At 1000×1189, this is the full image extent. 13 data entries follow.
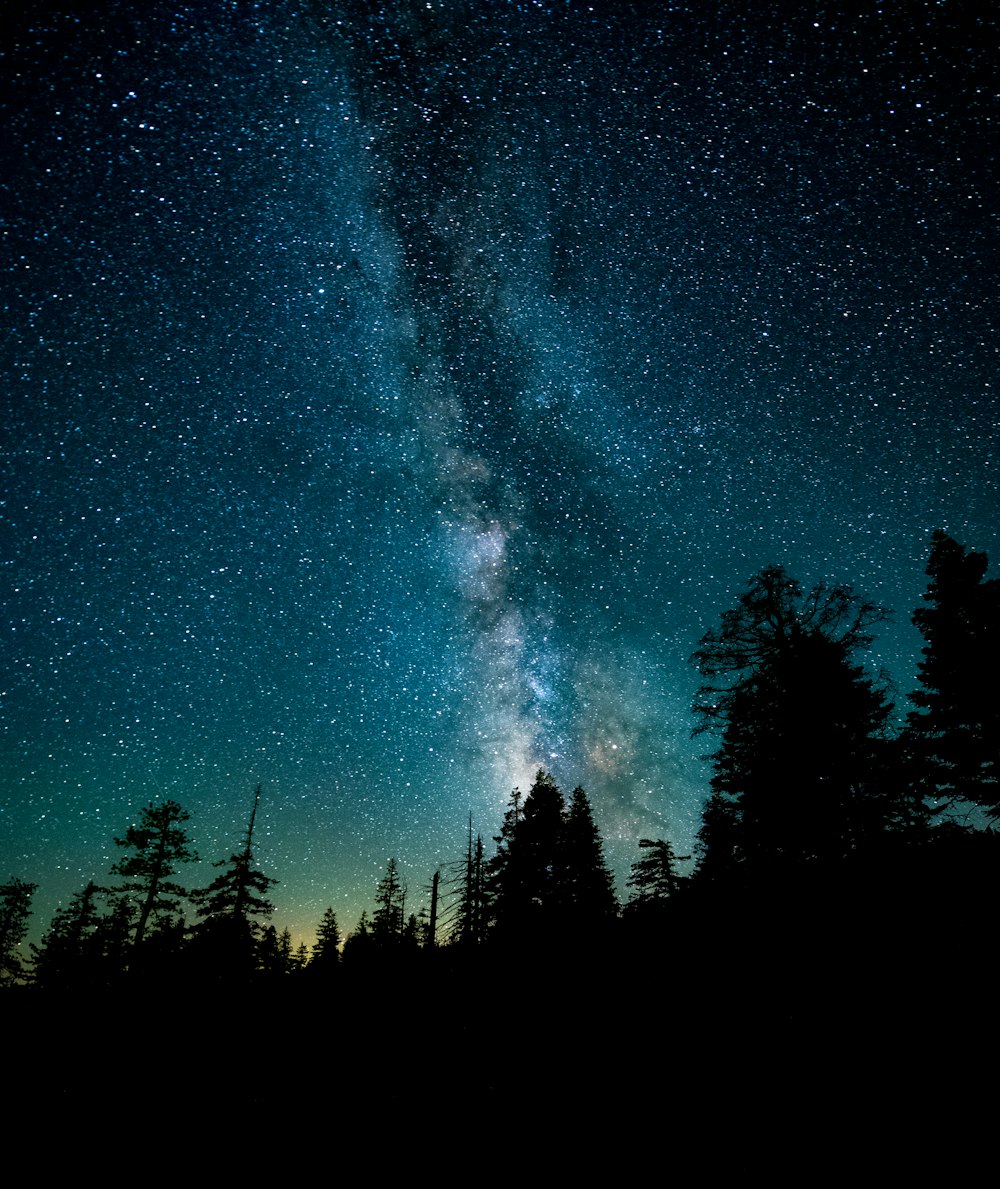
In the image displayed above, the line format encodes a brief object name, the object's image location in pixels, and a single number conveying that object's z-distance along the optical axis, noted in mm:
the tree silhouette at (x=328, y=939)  46750
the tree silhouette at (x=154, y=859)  29031
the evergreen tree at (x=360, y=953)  22609
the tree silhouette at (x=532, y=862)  28625
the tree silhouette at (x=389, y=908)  51191
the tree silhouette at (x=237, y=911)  23625
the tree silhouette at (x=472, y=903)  33234
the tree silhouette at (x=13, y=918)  39188
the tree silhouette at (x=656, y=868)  31366
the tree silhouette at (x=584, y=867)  29969
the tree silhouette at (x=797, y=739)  13320
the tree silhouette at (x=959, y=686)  14625
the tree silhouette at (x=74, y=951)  20219
